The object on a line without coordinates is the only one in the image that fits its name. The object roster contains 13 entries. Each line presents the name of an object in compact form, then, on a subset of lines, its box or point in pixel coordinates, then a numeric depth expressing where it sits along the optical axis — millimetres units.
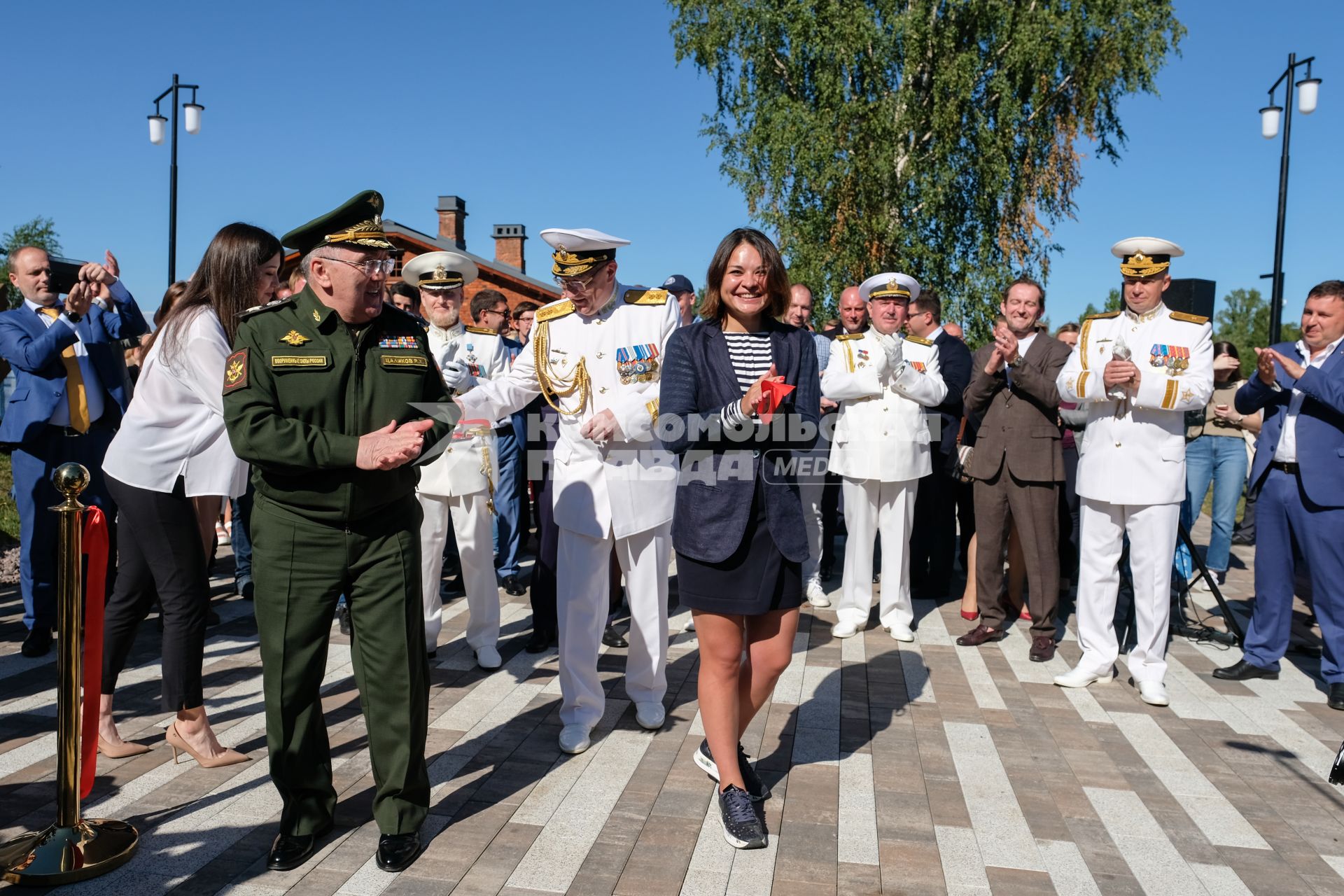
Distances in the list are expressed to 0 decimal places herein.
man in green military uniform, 3045
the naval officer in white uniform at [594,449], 4277
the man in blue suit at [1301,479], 5242
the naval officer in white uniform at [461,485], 5207
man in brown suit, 5863
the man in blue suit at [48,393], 5301
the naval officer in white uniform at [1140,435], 4949
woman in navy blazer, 3449
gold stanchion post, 3078
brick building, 25719
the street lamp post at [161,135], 14758
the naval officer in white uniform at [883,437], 6207
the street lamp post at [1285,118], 15461
